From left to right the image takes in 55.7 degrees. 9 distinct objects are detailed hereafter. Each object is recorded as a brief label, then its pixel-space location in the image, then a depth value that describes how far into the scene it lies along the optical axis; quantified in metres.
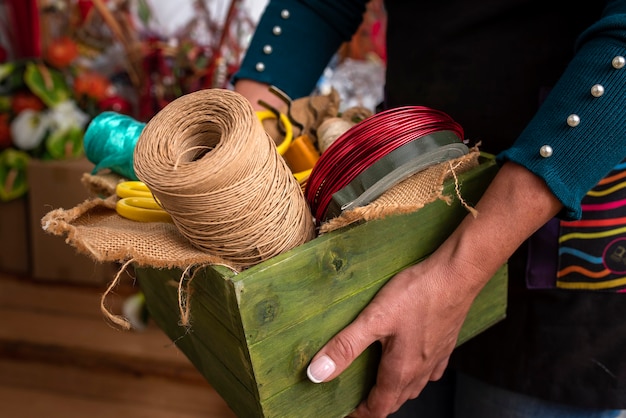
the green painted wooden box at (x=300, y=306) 0.56
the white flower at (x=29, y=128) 2.08
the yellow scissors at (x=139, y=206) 0.66
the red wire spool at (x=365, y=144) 0.63
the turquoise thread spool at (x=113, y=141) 0.75
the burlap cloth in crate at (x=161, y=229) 0.56
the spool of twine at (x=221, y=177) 0.52
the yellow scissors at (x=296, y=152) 0.75
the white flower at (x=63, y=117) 2.10
